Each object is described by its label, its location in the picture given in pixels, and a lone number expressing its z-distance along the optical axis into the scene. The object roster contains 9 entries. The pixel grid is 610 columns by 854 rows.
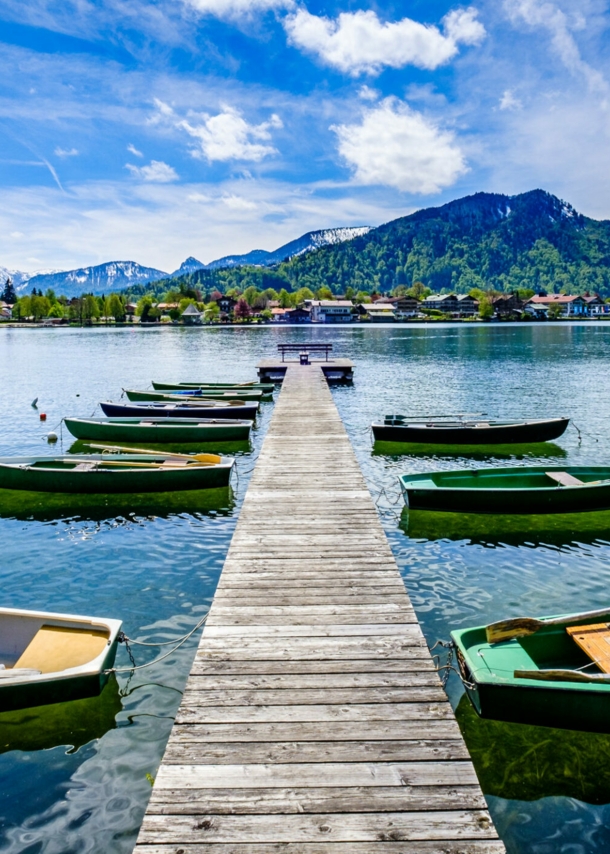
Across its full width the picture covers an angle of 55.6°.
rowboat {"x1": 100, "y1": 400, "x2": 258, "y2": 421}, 28.97
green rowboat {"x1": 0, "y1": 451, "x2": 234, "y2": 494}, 17.98
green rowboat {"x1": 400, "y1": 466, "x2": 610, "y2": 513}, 15.70
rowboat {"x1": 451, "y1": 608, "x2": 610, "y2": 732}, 7.26
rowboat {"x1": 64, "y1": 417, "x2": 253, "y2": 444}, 25.39
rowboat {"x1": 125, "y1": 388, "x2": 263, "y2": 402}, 32.84
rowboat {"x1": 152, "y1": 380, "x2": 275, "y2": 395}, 37.47
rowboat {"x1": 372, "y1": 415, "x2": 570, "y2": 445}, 24.80
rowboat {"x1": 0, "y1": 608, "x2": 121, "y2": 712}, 7.52
